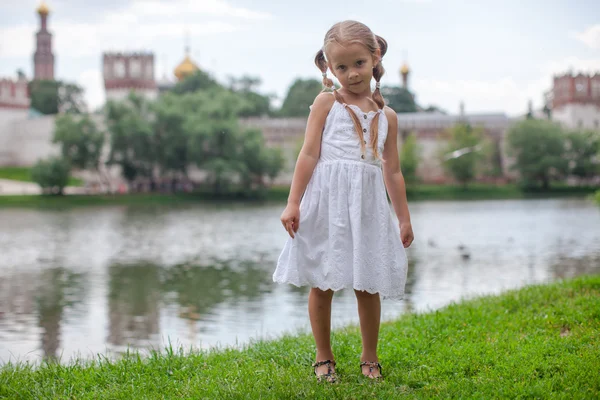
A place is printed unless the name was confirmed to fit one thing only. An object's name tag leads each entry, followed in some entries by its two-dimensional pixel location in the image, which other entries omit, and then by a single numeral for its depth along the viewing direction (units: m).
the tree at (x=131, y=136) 36.81
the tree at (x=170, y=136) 37.41
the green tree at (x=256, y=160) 37.06
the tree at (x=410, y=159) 43.81
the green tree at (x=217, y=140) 35.94
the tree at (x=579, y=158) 43.34
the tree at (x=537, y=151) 42.94
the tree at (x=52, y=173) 35.94
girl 3.15
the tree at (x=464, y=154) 43.91
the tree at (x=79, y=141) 36.84
